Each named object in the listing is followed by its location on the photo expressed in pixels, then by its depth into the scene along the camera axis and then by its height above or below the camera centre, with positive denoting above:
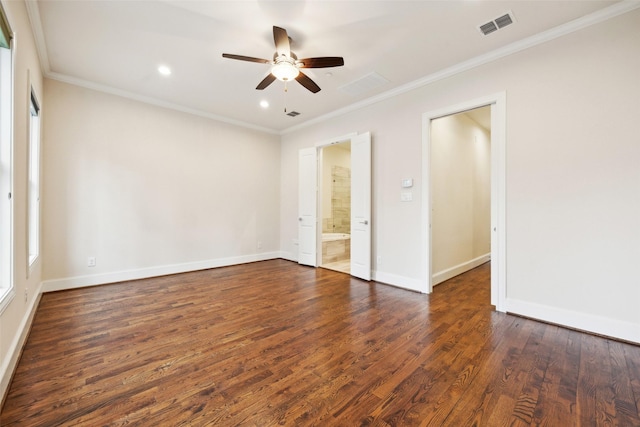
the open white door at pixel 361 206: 4.16 +0.09
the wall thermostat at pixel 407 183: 3.69 +0.40
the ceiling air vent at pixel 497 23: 2.42 +1.77
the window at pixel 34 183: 3.02 +0.37
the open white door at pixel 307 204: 5.12 +0.16
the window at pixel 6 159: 1.85 +0.39
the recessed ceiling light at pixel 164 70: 3.31 +1.82
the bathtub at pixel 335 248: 5.55 -0.79
